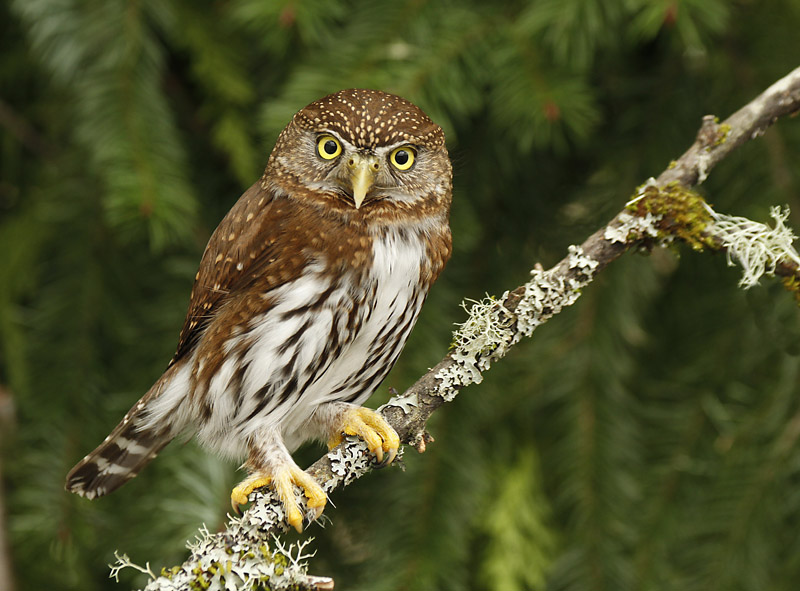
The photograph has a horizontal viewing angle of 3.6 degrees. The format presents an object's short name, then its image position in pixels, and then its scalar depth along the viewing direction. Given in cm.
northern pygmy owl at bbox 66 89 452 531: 422
